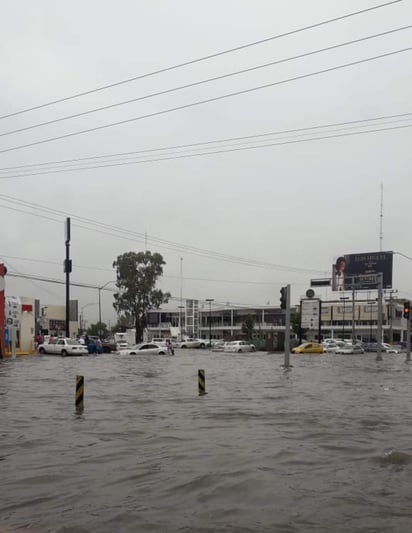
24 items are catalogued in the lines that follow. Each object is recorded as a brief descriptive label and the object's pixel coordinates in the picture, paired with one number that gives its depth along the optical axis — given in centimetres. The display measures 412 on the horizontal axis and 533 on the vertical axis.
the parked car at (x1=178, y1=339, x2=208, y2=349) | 7562
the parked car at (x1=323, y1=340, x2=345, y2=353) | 6449
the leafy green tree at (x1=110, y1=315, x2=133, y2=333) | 11605
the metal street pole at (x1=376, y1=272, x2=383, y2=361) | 4709
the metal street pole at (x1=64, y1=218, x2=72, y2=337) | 5141
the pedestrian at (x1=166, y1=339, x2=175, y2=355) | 5031
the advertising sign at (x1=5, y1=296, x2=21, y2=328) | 4374
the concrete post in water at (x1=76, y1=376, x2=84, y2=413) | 1449
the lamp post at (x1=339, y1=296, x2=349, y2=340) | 9872
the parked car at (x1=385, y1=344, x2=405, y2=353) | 6978
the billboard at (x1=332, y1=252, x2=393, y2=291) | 7294
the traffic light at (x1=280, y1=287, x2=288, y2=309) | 3262
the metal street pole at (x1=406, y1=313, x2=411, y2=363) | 4429
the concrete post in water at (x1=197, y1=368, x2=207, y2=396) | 1795
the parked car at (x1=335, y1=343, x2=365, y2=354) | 6109
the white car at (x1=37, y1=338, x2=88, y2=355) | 4650
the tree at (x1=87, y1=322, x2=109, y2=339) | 14621
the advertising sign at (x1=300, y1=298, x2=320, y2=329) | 7262
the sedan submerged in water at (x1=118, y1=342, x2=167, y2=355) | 4934
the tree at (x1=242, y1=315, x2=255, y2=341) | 9688
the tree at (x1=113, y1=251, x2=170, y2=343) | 7731
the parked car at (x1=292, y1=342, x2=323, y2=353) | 5853
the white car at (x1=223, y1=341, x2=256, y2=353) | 6406
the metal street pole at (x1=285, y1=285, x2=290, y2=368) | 3297
